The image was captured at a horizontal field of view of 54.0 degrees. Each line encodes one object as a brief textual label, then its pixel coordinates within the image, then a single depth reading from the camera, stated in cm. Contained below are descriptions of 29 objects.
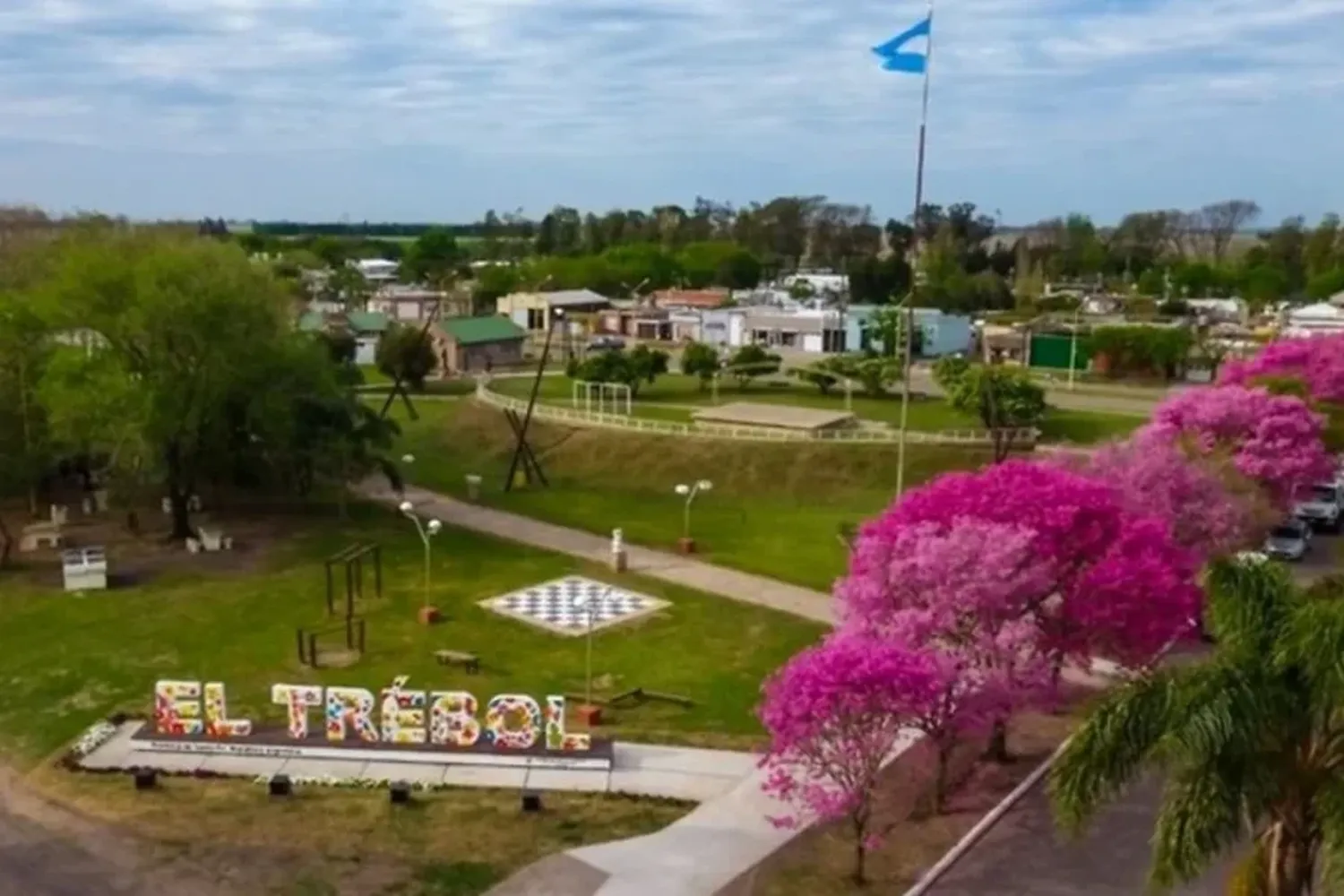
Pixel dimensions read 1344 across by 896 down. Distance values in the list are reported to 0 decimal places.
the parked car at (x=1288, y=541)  3422
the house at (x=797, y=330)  8238
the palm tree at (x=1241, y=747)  1088
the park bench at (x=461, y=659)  2636
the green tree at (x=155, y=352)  3412
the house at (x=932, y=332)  8025
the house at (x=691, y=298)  10150
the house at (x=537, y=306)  9688
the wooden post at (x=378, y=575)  3150
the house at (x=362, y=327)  8194
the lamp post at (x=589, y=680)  2344
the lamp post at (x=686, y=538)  3509
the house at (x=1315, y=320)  8012
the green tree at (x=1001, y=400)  5102
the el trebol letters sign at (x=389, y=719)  2181
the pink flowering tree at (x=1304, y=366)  4081
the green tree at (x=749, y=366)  6569
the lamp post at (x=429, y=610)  2878
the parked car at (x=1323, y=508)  3853
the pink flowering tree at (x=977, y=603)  1900
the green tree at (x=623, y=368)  6019
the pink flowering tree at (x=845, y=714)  1647
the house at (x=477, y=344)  7806
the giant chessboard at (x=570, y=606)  2953
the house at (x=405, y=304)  9944
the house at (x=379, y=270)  13624
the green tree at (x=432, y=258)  13575
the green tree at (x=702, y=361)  6331
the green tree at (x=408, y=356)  6606
